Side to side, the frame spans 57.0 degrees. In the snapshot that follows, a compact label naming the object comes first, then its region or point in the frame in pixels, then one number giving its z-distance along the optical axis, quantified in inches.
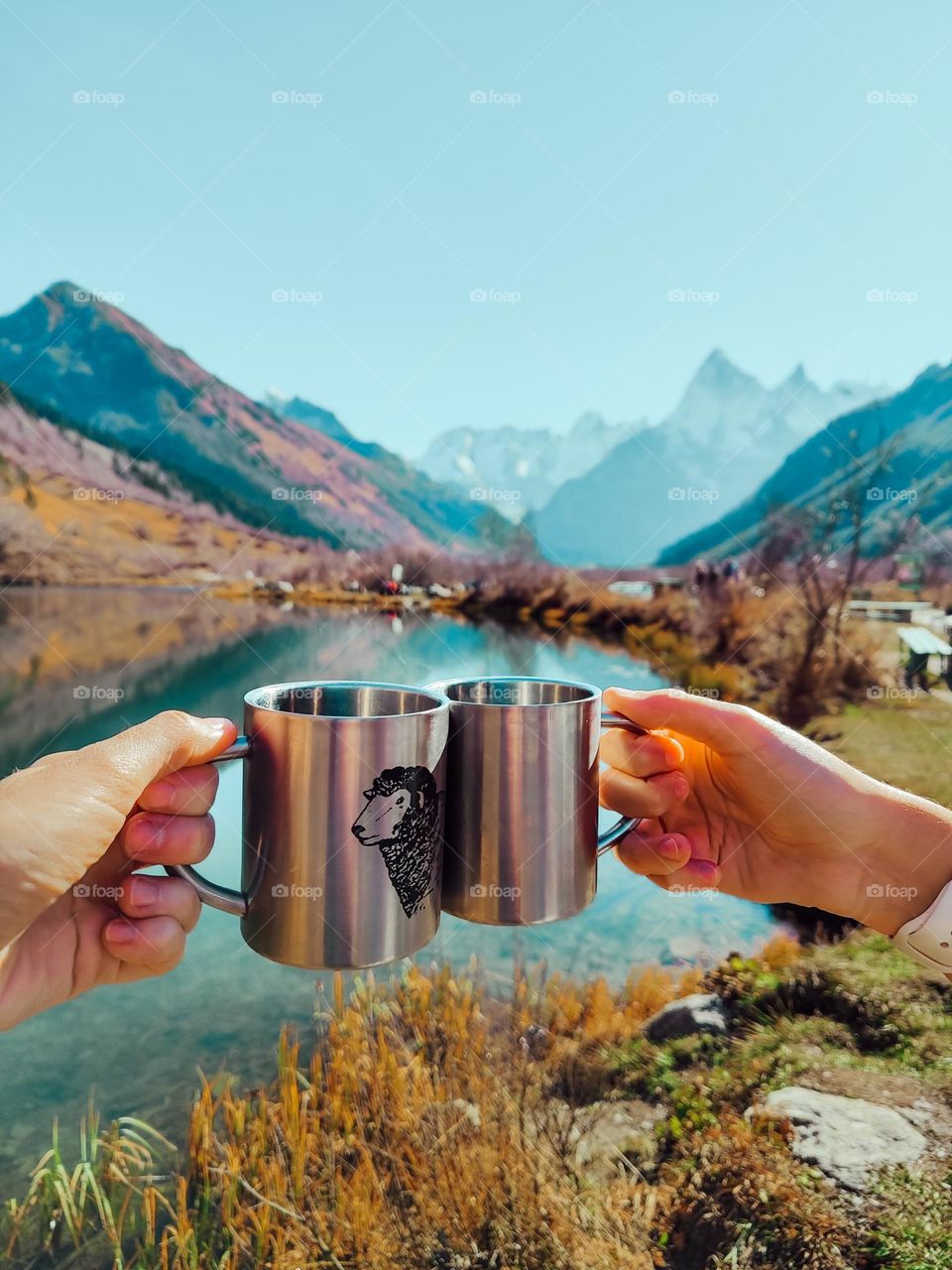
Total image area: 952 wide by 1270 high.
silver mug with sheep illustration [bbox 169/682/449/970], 20.0
